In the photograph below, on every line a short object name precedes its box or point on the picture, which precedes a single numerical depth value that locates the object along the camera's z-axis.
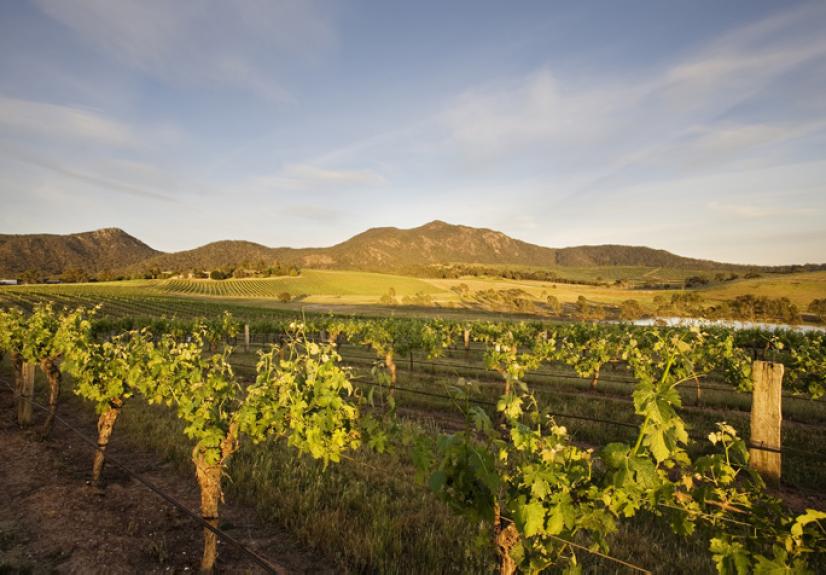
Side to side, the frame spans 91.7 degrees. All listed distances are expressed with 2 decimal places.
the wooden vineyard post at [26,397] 10.64
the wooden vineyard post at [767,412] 6.70
